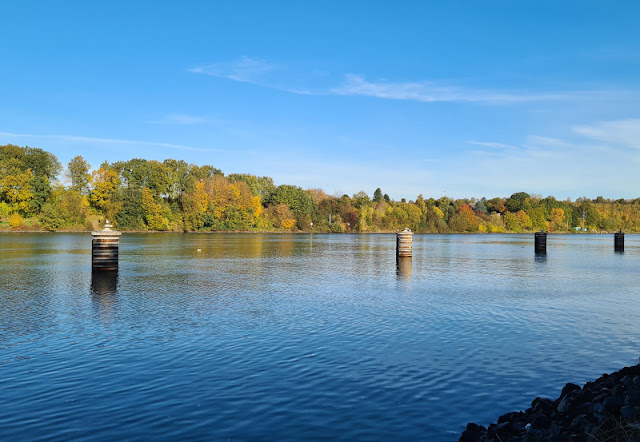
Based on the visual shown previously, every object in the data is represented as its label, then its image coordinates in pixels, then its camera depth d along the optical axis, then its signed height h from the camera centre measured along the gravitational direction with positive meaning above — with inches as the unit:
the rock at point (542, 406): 315.9 -113.2
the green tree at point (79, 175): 4648.1 +432.7
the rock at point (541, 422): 286.0 -111.2
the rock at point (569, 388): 336.8 -107.9
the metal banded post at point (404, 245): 1774.1 -70.4
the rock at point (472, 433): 286.2 -118.6
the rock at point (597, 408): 285.6 -102.8
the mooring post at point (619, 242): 2667.3 -82.1
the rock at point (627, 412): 269.7 -99.0
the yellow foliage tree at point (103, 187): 4620.6 +326.1
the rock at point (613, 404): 289.3 -101.0
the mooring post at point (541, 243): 2262.6 -74.9
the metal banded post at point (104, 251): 1206.9 -68.6
